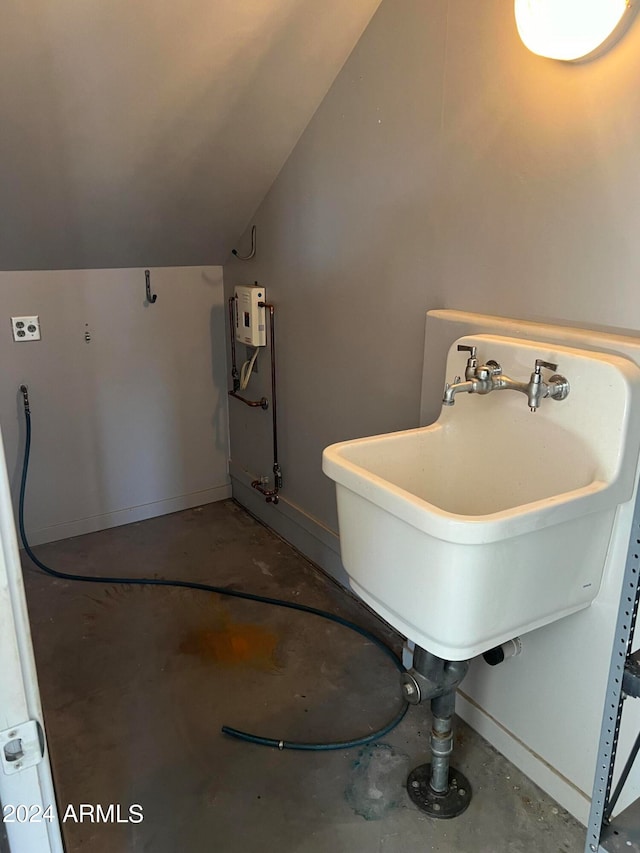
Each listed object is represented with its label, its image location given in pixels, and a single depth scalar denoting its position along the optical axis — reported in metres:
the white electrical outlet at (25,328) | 2.53
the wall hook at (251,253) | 2.64
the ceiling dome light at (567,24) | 1.17
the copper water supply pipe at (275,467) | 2.61
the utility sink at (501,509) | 1.09
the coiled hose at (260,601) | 1.70
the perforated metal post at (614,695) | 0.93
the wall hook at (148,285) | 2.78
